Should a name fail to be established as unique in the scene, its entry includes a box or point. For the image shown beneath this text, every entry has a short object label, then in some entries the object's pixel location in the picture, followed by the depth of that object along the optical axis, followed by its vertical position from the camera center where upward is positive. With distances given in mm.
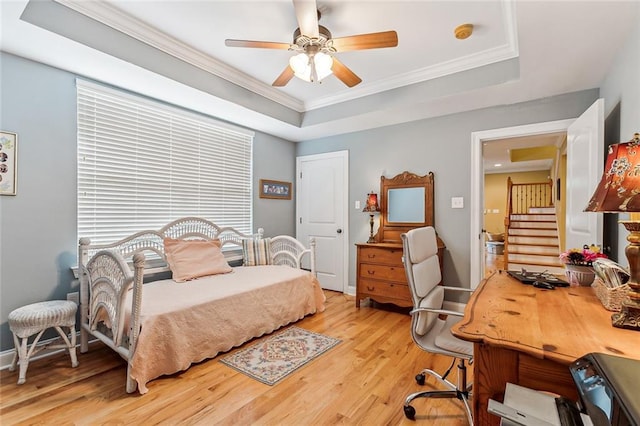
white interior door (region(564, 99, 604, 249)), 2086 +304
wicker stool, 2023 -793
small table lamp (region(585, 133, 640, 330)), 1063 +44
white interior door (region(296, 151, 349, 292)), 4367 +3
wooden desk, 900 -418
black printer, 561 -374
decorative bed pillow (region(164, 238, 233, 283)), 2936 -502
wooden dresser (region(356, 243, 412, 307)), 3400 -763
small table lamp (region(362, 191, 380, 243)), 3898 +70
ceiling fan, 1884 +1132
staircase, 5656 -644
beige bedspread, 2057 -862
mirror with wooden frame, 3680 +81
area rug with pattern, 2219 -1199
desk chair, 1606 -648
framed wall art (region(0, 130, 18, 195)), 2201 +354
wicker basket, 1199 -355
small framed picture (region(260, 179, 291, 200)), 4320 +317
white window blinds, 2680 +471
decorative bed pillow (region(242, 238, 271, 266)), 3686 -519
